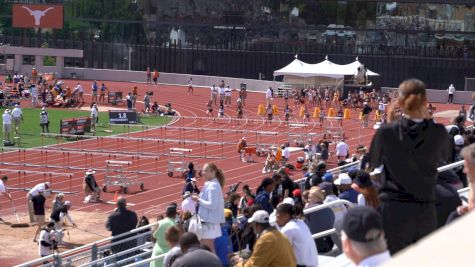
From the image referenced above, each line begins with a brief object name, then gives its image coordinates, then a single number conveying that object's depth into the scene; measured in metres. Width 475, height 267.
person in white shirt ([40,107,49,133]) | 44.47
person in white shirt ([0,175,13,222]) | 28.29
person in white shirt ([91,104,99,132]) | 46.66
